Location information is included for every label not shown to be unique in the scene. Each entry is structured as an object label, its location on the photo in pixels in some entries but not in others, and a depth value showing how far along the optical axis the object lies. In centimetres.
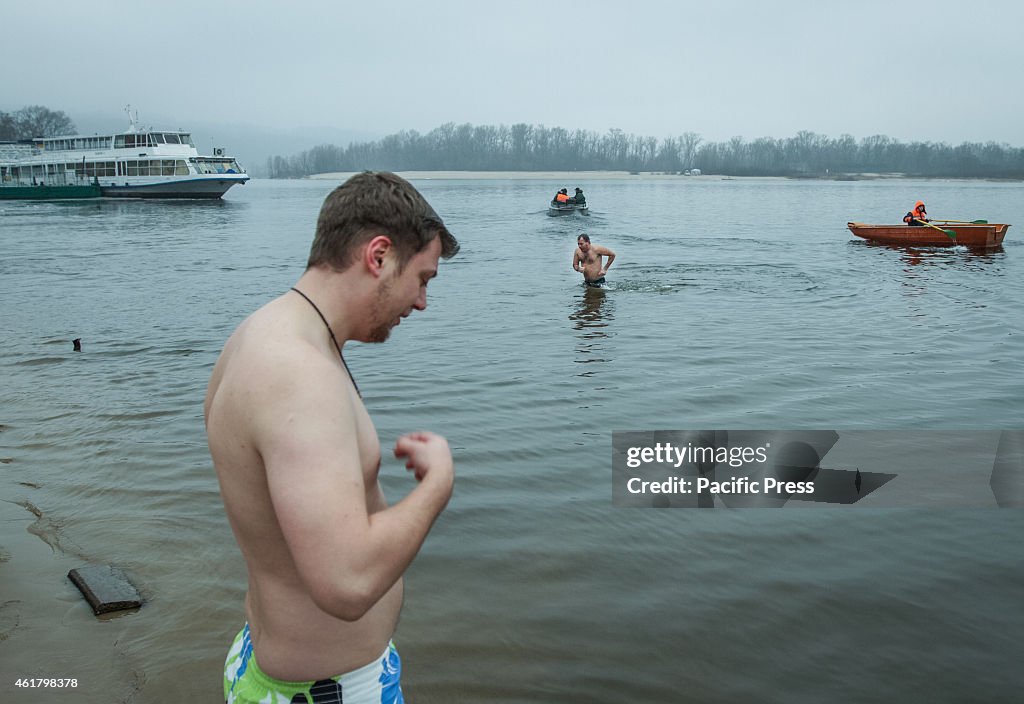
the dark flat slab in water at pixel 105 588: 471
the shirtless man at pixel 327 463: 173
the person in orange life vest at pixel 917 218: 2803
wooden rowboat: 2727
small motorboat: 4634
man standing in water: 1839
